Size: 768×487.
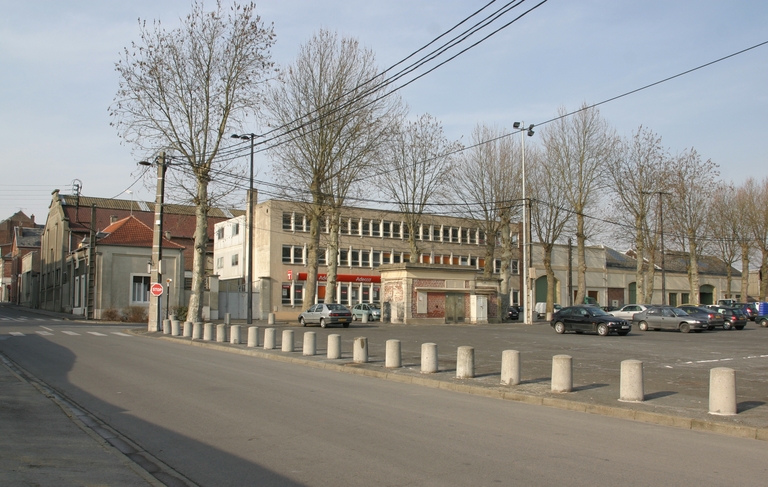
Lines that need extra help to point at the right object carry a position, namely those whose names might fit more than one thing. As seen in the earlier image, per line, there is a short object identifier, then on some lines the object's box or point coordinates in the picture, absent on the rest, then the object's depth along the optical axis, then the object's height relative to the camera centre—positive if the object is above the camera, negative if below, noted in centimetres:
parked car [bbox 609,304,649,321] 4069 -172
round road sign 3206 -33
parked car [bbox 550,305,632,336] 3148 -190
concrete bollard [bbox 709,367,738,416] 1011 -170
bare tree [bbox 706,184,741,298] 5616 +534
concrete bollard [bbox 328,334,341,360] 1906 -190
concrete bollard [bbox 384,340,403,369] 1667 -187
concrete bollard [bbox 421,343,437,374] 1560 -184
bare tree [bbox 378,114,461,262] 5016 +802
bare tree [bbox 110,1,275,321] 3372 +935
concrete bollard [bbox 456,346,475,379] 1463 -182
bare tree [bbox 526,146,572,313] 5169 +631
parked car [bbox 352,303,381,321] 5181 -228
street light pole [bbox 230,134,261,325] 3849 +127
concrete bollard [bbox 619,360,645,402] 1141 -174
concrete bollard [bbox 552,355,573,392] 1247 -174
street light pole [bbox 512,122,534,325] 4358 +192
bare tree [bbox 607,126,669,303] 5278 +739
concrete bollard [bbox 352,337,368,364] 1795 -191
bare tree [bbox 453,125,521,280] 5062 +726
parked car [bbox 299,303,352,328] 3897 -193
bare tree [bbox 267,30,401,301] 4006 +844
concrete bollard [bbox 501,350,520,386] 1354 -179
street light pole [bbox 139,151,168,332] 3256 +197
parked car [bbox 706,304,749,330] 3894 -206
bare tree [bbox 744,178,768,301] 5653 +591
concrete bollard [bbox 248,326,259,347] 2367 -197
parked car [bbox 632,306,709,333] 3550 -203
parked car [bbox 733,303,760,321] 4868 -186
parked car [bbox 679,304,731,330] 3572 -177
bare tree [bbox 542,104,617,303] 5062 +907
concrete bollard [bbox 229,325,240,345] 2516 -207
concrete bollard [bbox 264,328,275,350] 2247 -198
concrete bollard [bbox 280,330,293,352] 2138 -195
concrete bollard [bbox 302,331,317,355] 2030 -194
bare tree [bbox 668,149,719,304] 5397 +626
